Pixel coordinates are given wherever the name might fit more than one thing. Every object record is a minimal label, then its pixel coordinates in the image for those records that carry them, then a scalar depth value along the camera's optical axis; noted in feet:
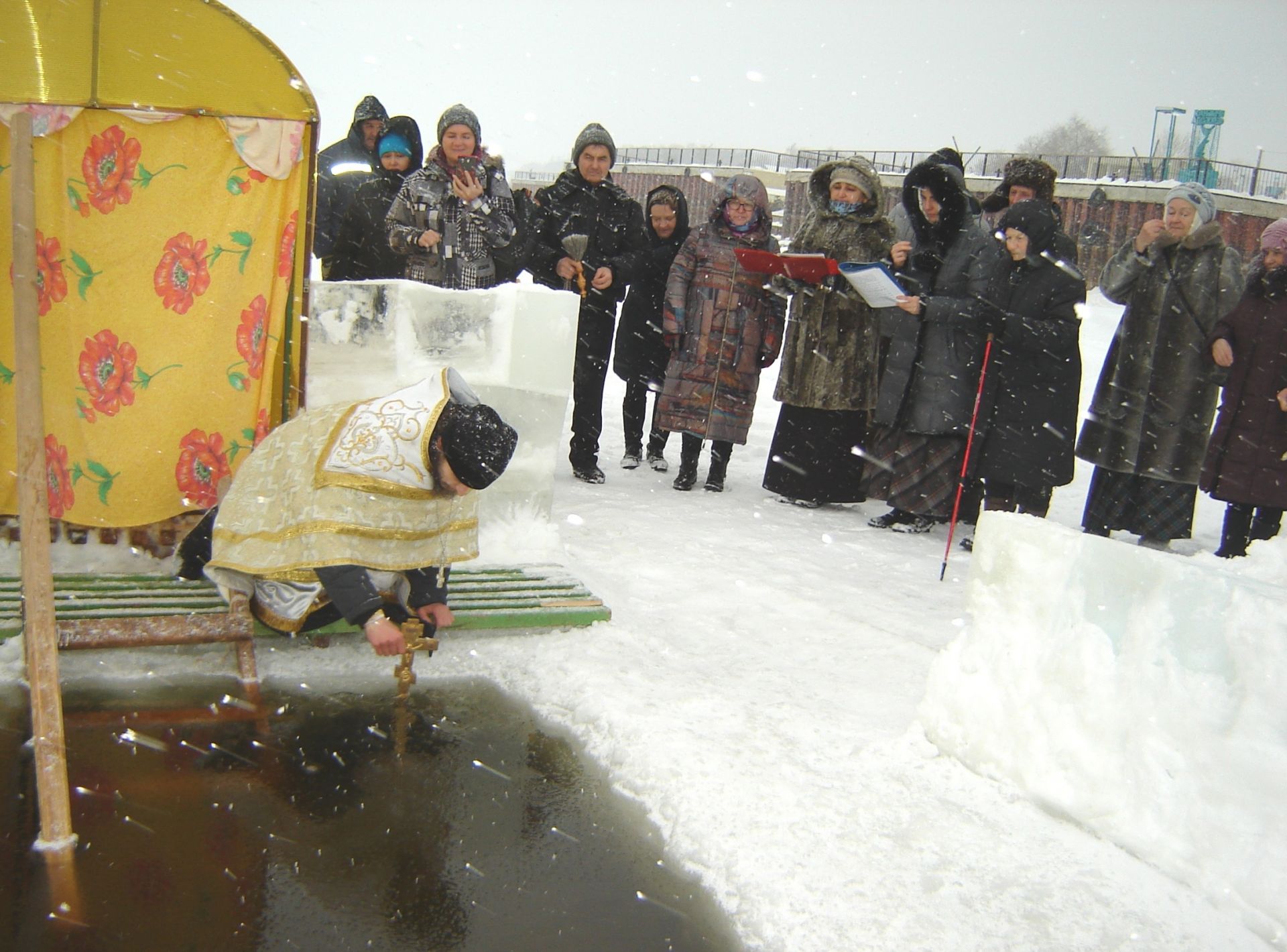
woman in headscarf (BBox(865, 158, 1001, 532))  18.25
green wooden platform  11.16
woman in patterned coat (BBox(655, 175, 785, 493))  20.13
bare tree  186.09
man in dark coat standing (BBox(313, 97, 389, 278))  21.29
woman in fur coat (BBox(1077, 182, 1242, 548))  17.89
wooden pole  7.80
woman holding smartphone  17.46
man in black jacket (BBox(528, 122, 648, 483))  20.59
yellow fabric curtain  12.71
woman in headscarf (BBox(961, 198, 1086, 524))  17.04
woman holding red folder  19.47
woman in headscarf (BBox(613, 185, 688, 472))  21.57
